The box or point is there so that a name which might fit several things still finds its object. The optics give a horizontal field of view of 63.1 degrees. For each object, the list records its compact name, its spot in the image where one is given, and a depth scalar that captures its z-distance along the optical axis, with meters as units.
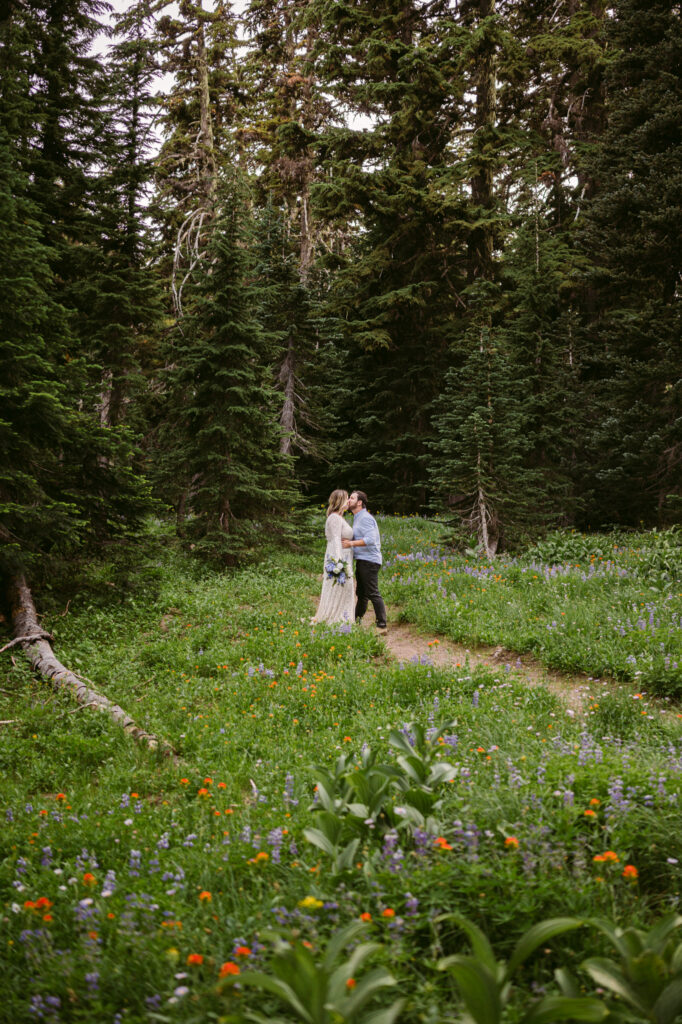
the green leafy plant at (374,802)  2.90
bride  8.79
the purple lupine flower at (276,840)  3.02
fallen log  5.27
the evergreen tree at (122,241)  13.56
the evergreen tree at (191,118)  20.44
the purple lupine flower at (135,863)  3.05
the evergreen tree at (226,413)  11.48
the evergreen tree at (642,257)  12.70
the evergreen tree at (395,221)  16.42
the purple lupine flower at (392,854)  2.64
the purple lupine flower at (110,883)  2.87
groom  9.02
